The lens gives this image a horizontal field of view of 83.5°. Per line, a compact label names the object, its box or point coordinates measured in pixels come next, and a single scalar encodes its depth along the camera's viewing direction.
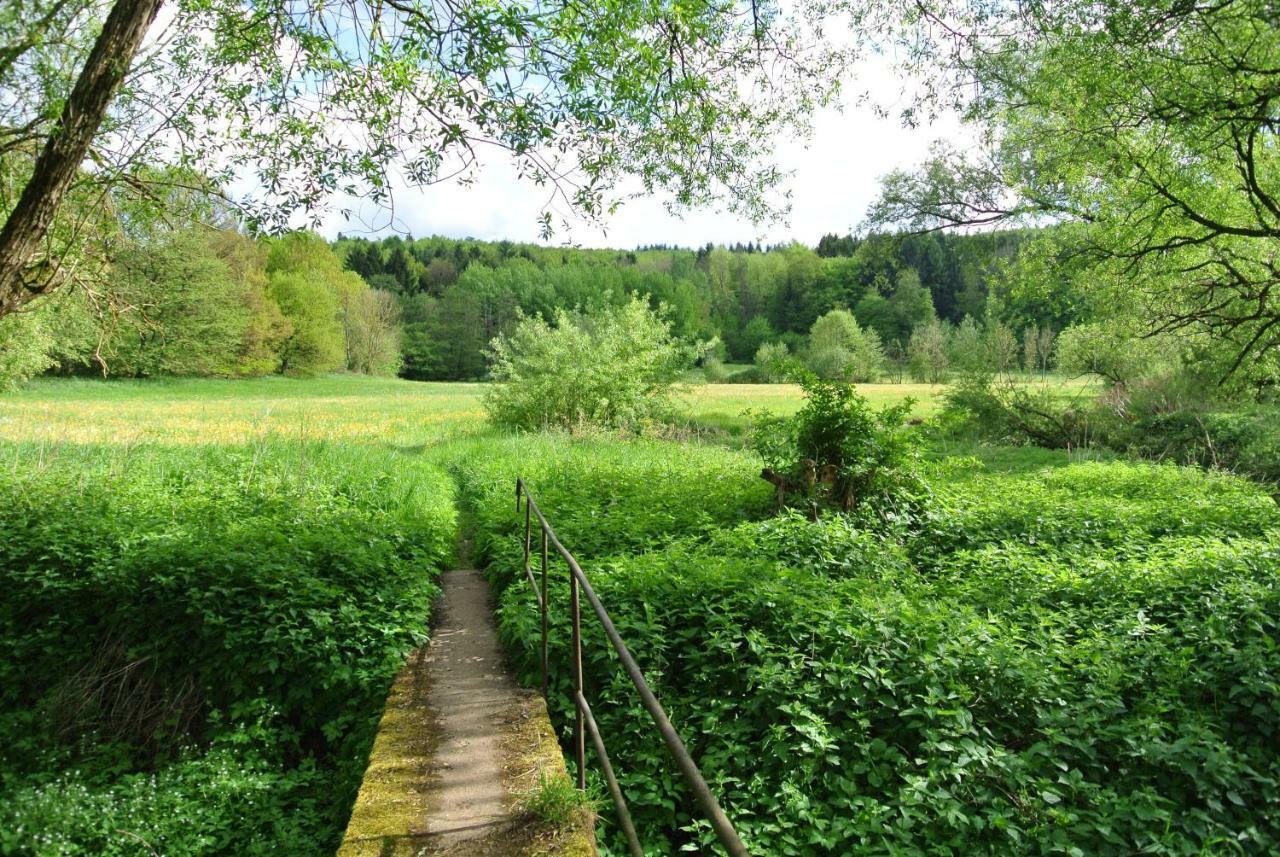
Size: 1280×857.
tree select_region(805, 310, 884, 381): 60.98
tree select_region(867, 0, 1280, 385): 8.95
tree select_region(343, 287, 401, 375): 69.06
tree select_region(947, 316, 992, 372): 23.83
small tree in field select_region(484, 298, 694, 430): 20.19
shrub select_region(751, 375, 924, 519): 9.45
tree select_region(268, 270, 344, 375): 58.59
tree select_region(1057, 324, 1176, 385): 20.98
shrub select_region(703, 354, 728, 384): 64.06
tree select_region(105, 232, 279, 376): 37.59
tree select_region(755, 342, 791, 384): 67.06
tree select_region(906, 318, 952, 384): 51.79
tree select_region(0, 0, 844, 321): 6.40
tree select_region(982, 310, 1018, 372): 23.62
